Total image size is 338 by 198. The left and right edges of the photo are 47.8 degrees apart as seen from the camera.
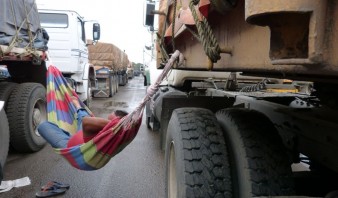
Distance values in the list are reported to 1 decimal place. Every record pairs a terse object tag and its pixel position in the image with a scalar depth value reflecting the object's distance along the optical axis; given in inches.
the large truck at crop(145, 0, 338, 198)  37.0
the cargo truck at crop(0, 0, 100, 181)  209.9
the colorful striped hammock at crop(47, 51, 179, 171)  106.9
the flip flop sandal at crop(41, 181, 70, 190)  171.6
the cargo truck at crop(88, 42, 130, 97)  652.1
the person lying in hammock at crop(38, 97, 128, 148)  124.1
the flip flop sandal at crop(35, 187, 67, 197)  162.1
